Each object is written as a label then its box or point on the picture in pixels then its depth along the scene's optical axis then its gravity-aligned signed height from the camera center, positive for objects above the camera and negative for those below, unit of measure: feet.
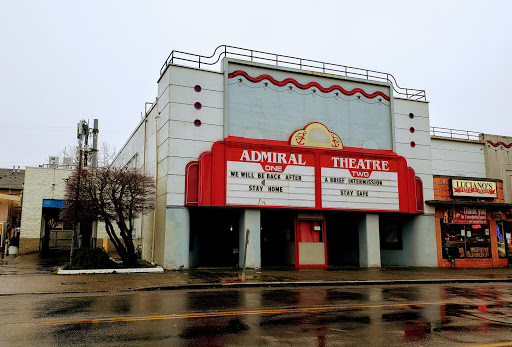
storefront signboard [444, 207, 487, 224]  82.89 +5.20
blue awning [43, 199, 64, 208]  112.88 +10.21
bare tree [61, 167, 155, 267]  62.08 +6.48
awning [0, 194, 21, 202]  119.55 +12.37
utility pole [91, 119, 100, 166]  77.68 +17.96
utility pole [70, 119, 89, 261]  62.13 +16.10
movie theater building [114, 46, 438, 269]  67.51 +12.93
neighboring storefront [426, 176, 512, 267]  82.02 +3.88
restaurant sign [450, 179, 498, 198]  84.12 +10.39
